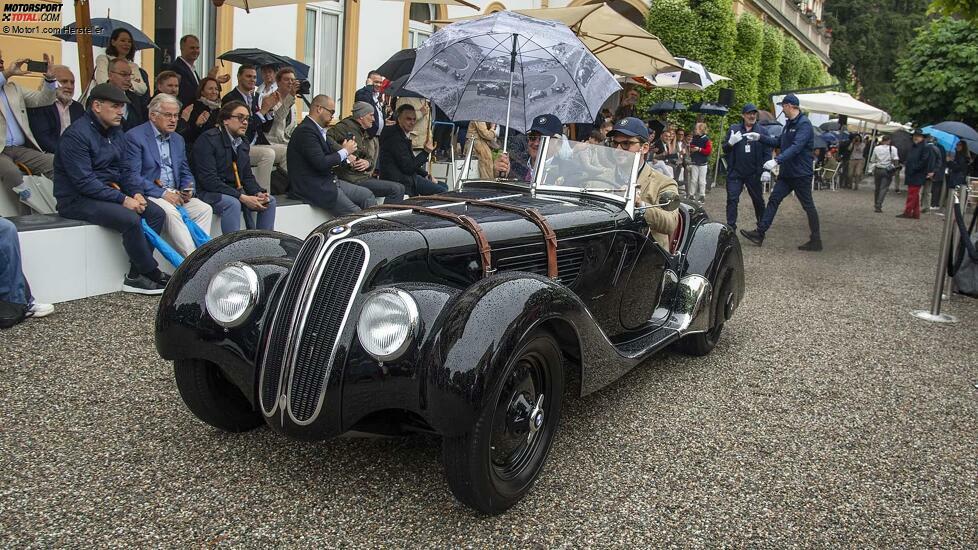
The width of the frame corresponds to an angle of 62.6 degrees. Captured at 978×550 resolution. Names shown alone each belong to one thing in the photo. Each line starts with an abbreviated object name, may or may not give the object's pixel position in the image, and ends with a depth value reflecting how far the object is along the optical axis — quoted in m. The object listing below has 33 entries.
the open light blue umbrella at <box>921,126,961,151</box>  11.97
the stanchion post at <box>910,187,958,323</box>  7.41
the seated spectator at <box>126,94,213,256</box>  6.50
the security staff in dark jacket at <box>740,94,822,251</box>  10.70
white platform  5.81
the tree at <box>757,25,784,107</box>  26.16
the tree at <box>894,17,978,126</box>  20.34
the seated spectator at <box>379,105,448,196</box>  8.34
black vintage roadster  3.00
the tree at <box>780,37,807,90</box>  31.59
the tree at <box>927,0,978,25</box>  7.22
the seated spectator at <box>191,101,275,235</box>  7.16
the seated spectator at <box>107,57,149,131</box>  7.27
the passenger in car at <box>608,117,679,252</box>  5.14
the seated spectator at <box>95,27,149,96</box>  7.87
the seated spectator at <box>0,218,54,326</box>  5.31
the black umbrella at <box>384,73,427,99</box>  8.88
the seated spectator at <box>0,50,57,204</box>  6.81
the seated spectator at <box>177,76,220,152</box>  8.20
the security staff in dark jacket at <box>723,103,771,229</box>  11.49
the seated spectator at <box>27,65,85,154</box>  7.34
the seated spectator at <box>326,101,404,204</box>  8.48
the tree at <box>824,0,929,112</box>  48.22
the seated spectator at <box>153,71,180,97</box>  7.69
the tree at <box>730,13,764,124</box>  22.66
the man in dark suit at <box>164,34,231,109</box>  8.73
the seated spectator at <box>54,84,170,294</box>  6.07
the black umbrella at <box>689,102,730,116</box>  18.56
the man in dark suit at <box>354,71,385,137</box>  10.19
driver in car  5.05
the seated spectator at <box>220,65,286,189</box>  8.30
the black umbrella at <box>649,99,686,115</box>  17.53
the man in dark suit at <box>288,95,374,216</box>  7.65
